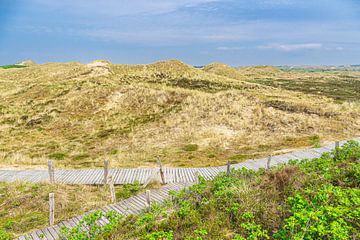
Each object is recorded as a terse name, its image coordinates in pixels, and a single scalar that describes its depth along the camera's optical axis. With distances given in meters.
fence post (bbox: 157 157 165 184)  15.09
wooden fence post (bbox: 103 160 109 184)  14.63
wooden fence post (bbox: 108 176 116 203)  12.14
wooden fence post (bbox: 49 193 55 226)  10.14
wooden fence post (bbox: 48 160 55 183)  14.65
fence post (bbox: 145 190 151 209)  10.00
